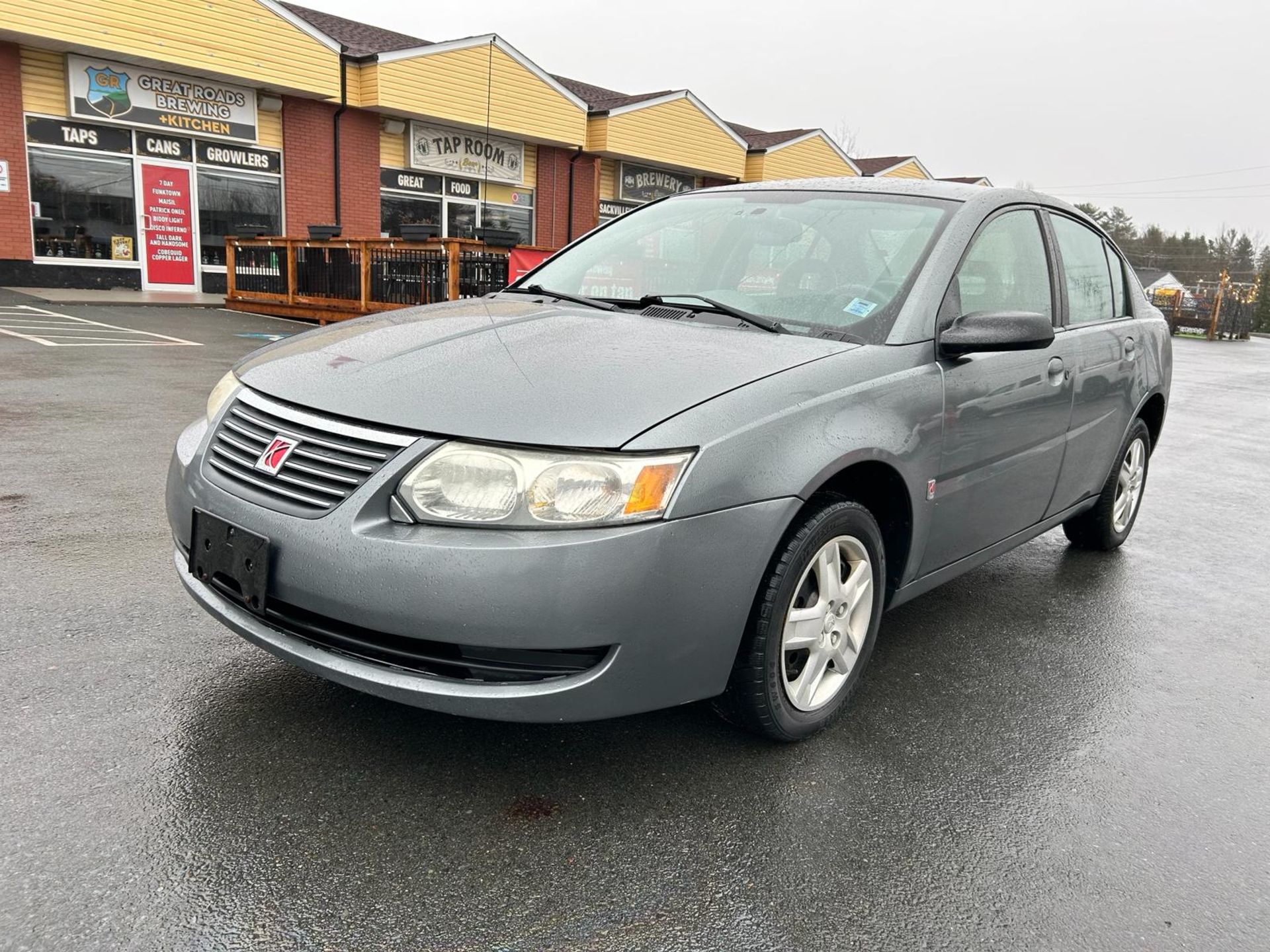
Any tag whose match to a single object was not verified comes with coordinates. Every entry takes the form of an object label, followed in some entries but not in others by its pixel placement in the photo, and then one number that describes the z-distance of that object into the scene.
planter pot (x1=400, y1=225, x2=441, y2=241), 12.84
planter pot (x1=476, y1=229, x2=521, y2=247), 12.07
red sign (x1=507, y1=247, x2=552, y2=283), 11.96
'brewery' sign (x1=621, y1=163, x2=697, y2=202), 26.34
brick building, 16.20
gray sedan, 2.15
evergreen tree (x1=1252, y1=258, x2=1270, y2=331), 60.22
